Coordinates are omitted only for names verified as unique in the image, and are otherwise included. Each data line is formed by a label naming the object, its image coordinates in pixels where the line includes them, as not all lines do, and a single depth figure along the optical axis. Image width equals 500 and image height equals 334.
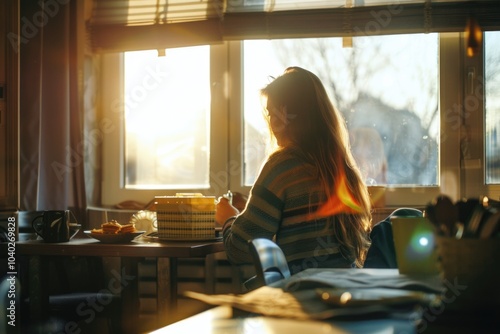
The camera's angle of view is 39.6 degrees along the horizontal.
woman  2.04
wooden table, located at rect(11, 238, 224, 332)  2.08
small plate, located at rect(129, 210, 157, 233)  2.66
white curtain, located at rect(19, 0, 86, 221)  3.19
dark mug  2.30
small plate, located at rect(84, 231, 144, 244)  2.23
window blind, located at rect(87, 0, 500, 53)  3.16
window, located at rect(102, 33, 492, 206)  3.27
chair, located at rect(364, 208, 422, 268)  2.06
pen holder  0.86
